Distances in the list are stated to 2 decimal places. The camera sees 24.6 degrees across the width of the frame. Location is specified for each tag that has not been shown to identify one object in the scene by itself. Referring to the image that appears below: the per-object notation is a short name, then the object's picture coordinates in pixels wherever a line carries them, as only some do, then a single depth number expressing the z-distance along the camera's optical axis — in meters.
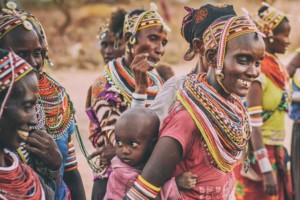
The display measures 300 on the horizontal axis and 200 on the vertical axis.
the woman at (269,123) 6.21
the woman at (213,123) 3.45
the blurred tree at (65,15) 24.86
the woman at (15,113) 2.88
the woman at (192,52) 4.09
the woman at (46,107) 3.61
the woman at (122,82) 5.14
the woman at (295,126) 6.83
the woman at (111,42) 5.54
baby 3.51
